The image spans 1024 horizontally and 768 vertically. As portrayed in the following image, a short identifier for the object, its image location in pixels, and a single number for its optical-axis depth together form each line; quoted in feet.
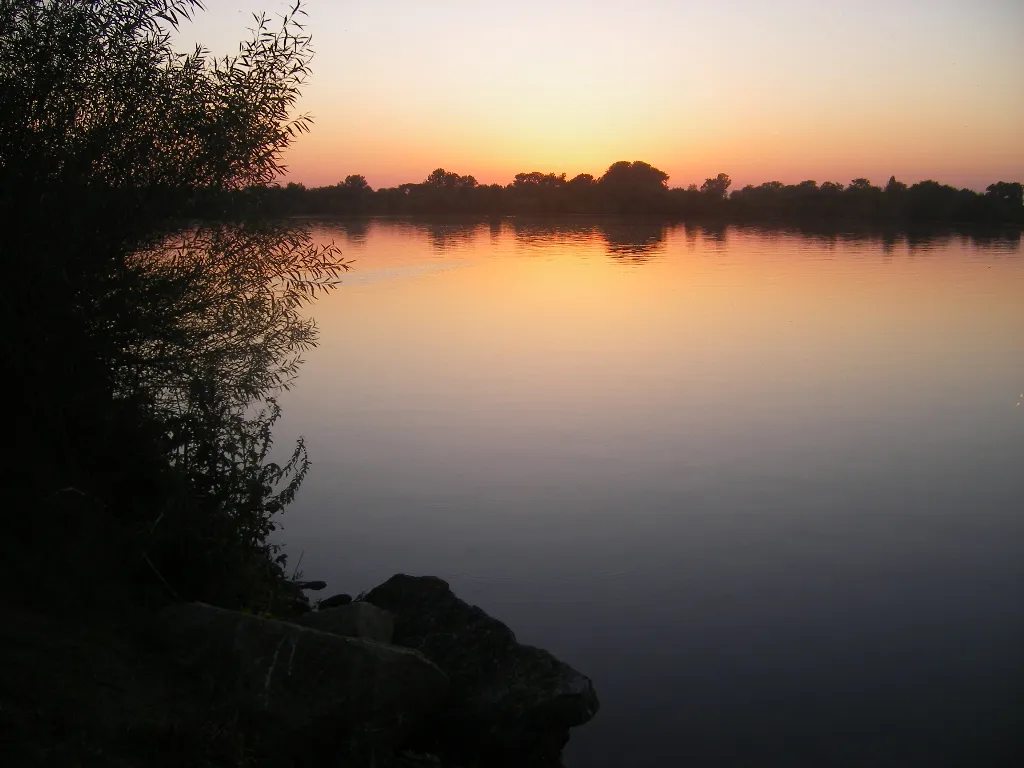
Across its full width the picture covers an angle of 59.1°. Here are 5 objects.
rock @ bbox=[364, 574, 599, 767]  18.66
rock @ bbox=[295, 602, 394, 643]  19.48
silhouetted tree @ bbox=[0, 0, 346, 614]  20.58
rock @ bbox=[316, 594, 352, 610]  24.86
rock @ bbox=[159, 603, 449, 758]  16.48
